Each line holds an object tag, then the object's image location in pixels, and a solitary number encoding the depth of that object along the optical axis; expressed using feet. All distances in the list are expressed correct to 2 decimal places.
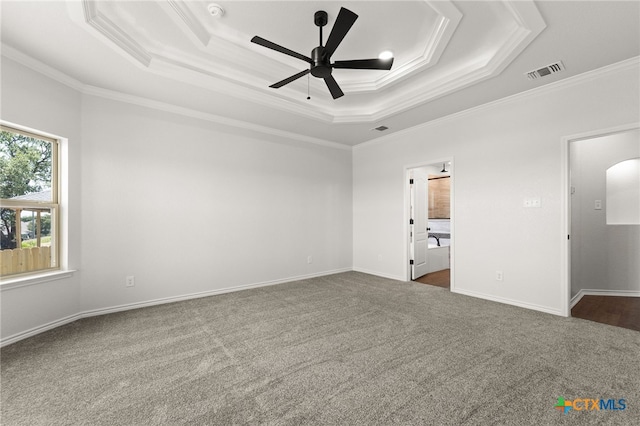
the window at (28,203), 8.89
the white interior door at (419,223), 16.92
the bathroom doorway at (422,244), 16.75
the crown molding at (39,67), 8.36
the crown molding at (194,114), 11.25
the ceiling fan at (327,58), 6.87
